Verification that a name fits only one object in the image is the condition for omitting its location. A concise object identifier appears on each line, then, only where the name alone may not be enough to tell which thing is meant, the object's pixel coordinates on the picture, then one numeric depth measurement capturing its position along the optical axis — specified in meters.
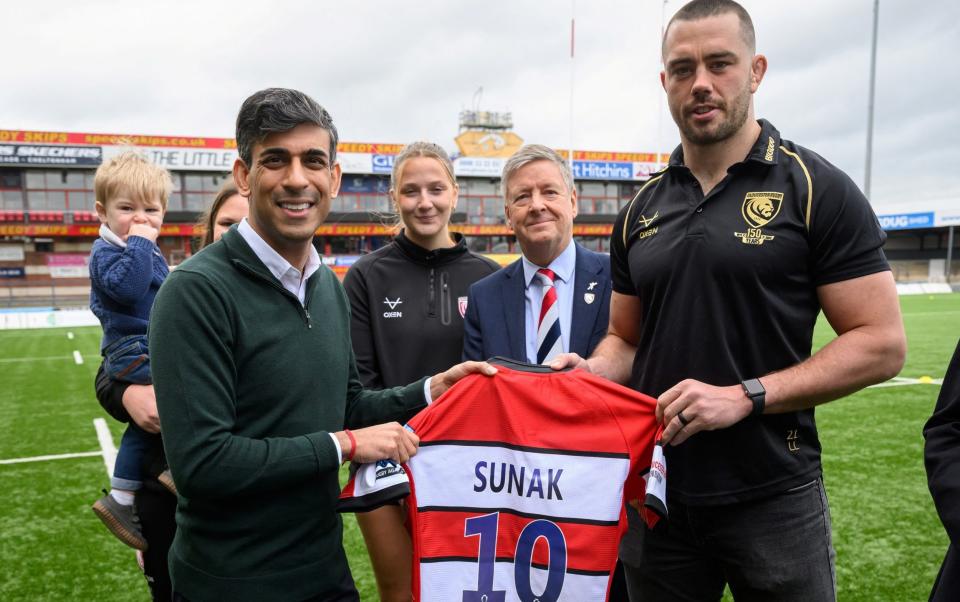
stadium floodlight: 22.86
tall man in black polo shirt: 1.88
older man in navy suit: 2.60
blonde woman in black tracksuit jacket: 2.81
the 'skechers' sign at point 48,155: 35.25
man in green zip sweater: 1.60
